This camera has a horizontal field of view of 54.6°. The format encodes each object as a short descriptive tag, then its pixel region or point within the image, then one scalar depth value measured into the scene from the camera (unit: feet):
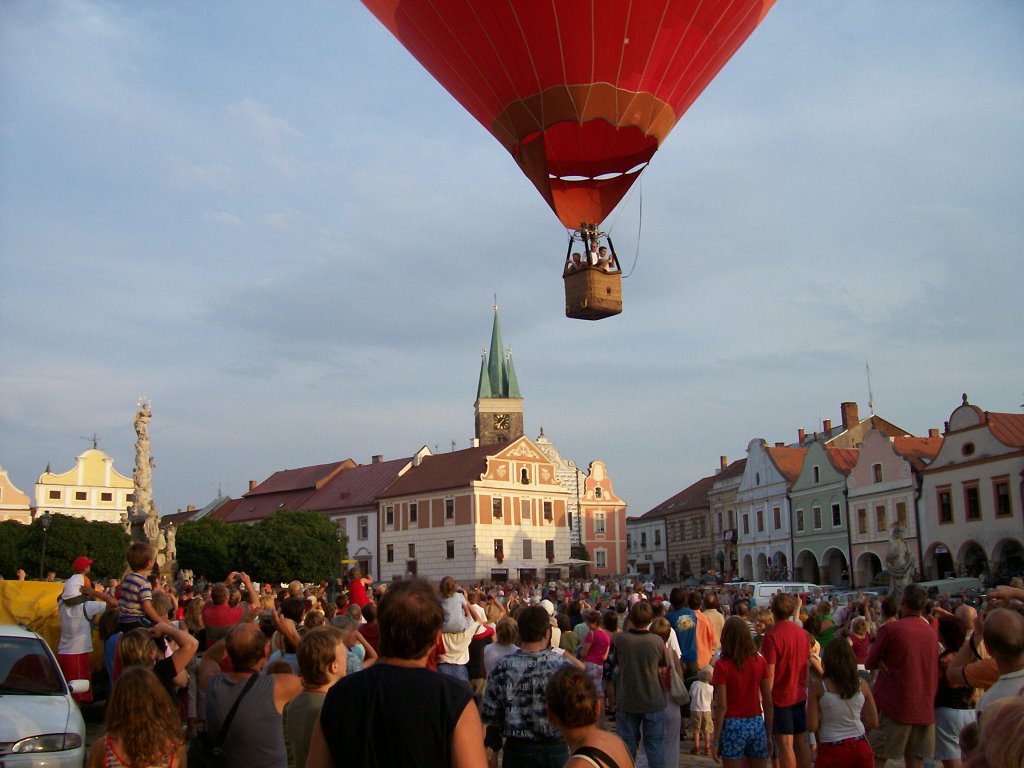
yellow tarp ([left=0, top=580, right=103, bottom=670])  35.22
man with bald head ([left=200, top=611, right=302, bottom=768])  15.42
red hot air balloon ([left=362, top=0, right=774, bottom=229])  46.68
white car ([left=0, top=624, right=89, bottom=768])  20.57
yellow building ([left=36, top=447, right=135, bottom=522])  236.22
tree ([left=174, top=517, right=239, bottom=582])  187.62
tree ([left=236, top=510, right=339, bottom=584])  173.37
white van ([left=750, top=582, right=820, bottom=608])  91.48
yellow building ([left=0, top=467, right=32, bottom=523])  229.45
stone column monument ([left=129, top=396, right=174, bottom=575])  99.66
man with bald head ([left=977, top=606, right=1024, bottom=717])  14.33
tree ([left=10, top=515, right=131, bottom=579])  168.96
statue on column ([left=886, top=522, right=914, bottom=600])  98.17
